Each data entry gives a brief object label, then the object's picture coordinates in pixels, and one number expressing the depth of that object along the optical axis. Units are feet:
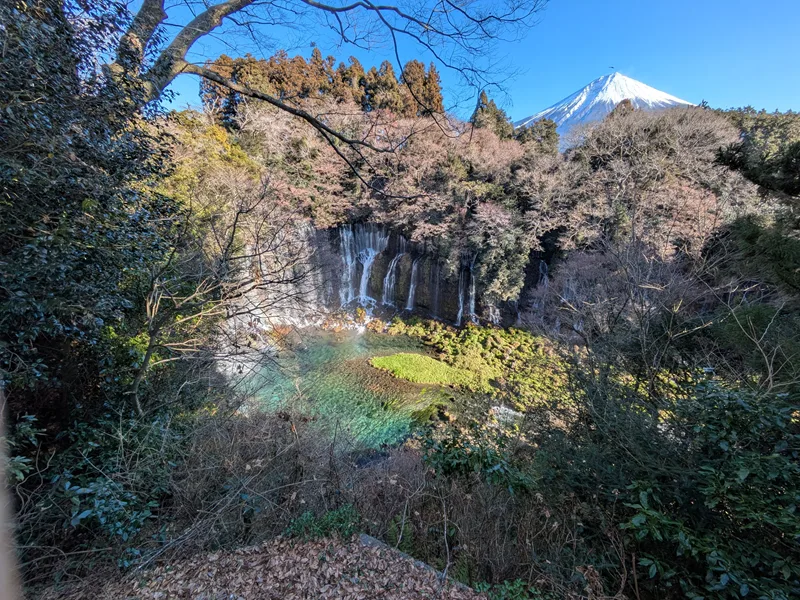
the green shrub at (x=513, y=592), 6.82
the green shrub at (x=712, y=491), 5.53
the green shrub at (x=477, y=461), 11.48
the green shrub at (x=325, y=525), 8.80
